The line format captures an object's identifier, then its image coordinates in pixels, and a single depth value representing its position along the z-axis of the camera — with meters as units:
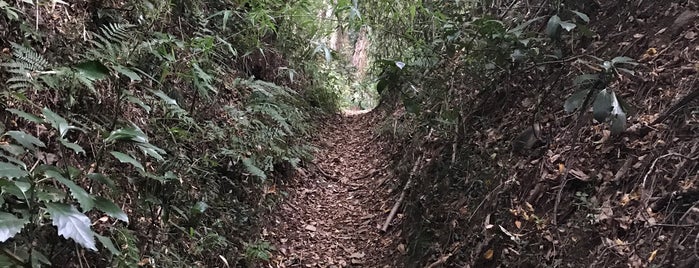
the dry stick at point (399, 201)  4.22
